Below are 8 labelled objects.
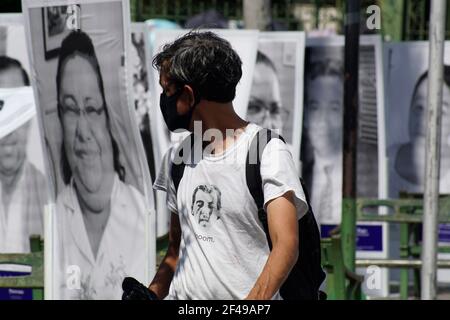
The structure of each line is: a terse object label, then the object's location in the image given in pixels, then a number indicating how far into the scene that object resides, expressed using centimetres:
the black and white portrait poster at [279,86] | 1241
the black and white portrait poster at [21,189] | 1123
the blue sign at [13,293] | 940
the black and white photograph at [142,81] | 1172
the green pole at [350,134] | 981
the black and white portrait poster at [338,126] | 1267
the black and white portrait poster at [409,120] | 1284
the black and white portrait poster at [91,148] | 806
